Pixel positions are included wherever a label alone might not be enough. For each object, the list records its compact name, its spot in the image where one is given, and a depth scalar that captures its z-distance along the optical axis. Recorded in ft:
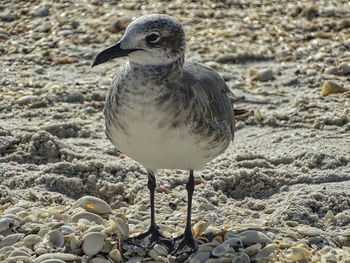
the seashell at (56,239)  30.17
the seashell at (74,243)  30.04
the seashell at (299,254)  29.84
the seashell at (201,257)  30.22
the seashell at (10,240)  30.40
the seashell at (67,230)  30.63
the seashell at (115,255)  30.14
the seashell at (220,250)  30.12
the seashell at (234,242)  30.63
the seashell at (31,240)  30.45
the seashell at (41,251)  29.71
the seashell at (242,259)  29.60
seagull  28.89
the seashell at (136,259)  30.46
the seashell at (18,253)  29.24
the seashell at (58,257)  29.04
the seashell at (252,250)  30.25
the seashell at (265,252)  29.91
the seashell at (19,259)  28.73
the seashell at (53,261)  28.76
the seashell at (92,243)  29.86
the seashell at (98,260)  29.58
